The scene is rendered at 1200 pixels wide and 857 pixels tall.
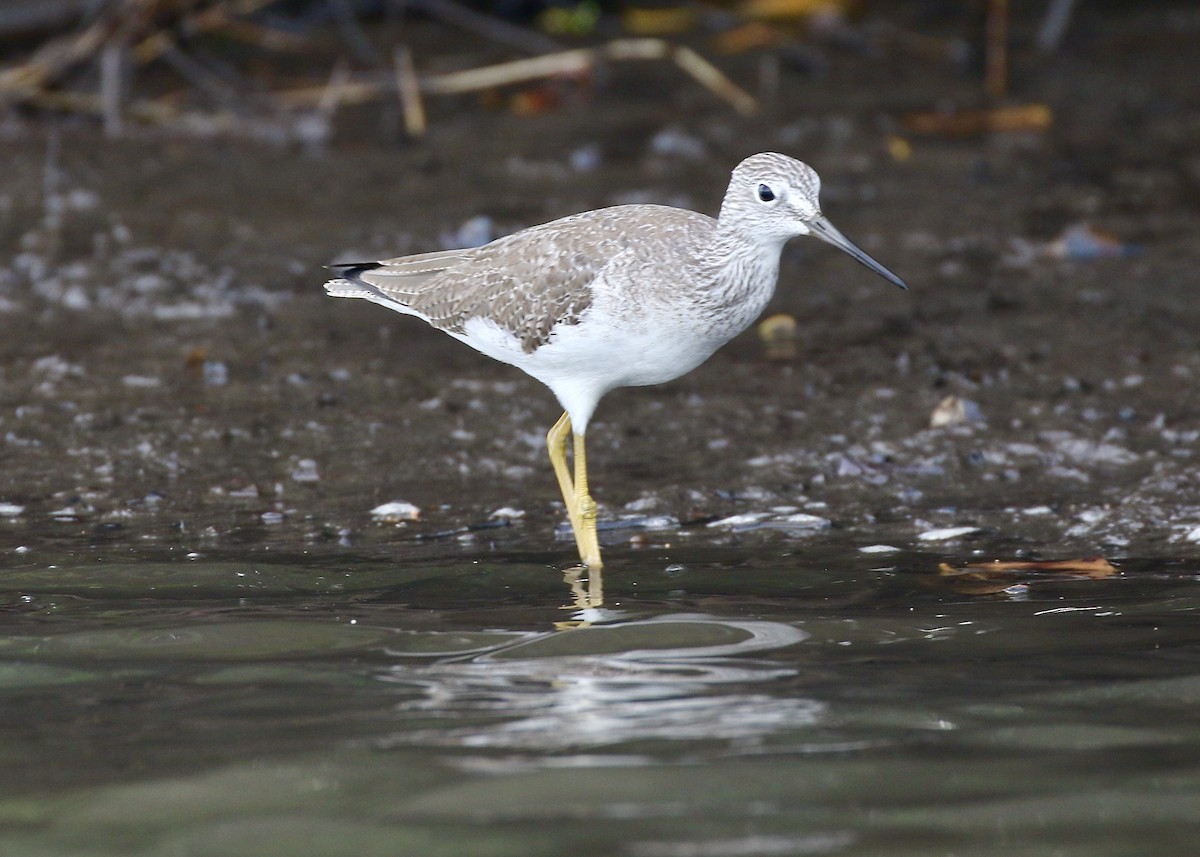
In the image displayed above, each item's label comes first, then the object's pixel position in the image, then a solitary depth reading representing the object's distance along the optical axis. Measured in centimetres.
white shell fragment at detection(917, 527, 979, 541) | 1145
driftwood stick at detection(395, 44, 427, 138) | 2194
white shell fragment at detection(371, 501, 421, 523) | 1207
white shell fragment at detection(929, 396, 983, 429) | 1381
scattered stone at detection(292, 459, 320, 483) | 1295
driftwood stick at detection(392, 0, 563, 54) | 2452
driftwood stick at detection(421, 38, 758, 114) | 2183
